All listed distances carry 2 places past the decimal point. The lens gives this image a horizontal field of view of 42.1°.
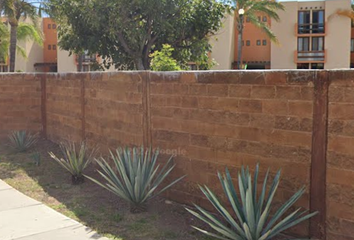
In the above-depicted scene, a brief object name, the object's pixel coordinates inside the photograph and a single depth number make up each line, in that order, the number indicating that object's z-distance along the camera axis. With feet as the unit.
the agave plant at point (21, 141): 35.60
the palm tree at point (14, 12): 73.15
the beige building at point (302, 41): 136.98
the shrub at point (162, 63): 29.75
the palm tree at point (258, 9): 98.73
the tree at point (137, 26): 46.14
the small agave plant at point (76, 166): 25.59
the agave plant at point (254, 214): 14.71
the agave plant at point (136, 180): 19.83
